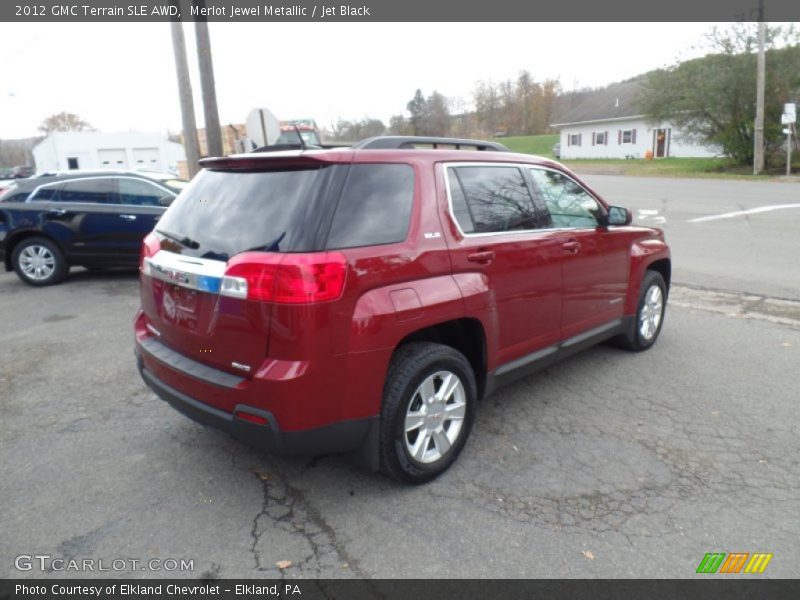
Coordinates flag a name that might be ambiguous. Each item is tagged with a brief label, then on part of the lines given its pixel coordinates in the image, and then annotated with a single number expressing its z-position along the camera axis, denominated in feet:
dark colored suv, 28.50
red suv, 8.98
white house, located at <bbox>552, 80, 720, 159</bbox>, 150.51
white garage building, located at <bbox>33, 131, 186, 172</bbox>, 171.94
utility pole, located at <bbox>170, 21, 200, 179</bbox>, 39.42
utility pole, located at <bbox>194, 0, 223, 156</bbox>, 36.19
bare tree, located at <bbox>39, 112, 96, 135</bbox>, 279.49
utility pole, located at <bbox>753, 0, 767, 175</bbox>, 83.15
